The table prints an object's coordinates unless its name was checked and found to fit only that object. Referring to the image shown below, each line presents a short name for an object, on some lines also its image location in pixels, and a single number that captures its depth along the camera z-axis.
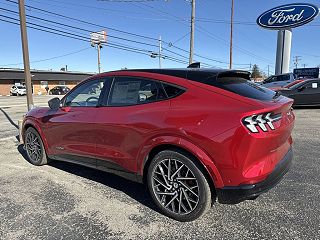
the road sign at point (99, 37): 38.68
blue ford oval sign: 23.97
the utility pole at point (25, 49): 7.95
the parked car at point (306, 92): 12.71
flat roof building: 49.84
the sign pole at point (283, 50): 25.56
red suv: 2.79
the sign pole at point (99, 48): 37.59
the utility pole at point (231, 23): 29.32
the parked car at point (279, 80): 16.62
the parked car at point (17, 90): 46.07
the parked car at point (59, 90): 48.66
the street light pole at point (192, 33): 20.27
